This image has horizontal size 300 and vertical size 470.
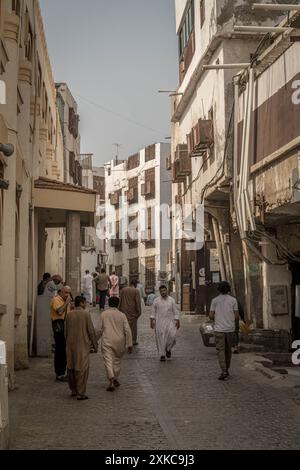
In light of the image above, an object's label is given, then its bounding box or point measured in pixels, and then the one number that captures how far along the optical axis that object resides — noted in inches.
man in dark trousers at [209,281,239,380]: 462.3
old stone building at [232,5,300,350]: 512.7
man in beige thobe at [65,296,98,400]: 396.5
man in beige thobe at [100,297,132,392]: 429.4
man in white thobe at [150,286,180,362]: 570.9
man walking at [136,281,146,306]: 1653.7
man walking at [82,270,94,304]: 1129.4
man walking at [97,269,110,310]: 1003.3
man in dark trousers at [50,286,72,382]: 469.1
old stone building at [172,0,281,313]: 716.0
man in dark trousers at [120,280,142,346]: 644.7
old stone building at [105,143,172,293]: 2049.7
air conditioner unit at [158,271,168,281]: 1819.6
